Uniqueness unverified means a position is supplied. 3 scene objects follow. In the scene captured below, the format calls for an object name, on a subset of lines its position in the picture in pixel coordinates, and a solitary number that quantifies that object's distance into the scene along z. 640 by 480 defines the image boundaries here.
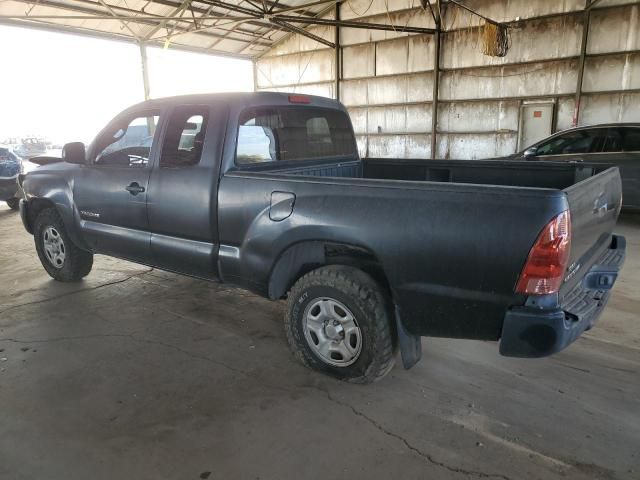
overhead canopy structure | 12.63
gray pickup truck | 2.18
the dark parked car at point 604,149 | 7.30
